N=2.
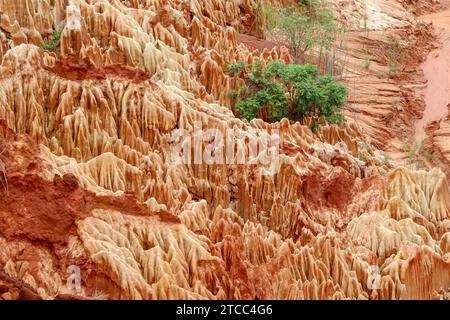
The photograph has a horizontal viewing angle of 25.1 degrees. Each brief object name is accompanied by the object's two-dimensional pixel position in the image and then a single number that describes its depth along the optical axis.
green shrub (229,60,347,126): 24.99
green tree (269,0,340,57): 30.22
